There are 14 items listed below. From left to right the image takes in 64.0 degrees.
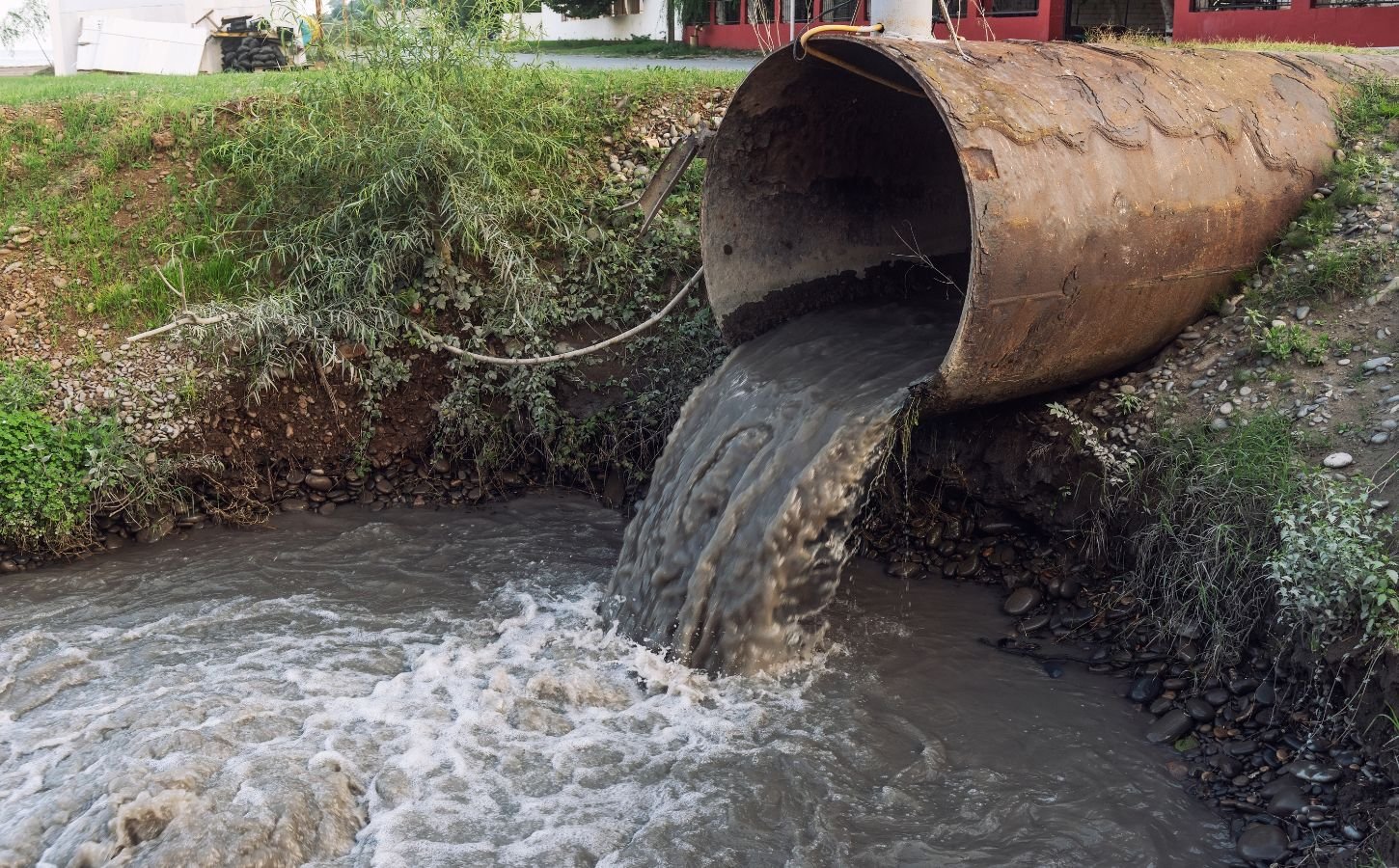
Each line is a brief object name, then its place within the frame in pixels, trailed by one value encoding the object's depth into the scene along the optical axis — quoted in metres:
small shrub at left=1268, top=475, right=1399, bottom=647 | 3.84
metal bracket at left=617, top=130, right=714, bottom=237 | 5.86
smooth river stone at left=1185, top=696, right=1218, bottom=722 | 4.30
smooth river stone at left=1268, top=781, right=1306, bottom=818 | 3.77
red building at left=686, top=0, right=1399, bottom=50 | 11.73
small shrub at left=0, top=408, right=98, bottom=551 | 5.82
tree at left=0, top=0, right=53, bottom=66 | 18.28
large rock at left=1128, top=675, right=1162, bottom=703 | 4.54
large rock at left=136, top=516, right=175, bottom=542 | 6.22
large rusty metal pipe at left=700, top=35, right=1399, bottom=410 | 4.41
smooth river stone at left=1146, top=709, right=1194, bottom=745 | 4.30
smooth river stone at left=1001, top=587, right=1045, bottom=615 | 5.25
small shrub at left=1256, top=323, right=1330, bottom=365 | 5.02
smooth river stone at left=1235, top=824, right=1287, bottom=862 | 3.65
